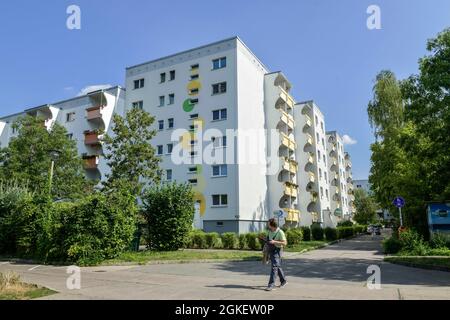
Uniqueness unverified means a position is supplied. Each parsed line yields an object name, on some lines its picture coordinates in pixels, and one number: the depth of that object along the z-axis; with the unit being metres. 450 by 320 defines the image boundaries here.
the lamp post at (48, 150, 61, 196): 19.38
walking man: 9.41
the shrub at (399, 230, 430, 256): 19.30
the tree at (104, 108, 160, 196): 26.00
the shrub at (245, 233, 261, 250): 24.58
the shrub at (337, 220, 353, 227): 61.03
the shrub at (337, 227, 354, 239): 42.72
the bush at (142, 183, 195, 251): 21.23
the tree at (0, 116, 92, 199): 30.95
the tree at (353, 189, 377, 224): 77.31
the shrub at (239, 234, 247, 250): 25.05
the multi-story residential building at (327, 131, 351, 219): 69.75
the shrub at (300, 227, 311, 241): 35.48
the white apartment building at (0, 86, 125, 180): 44.22
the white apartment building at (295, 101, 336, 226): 50.09
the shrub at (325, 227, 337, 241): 37.51
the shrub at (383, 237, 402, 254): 21.66
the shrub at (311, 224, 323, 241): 36.07
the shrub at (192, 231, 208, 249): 26.02
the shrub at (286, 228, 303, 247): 26.78
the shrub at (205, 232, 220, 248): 25.92
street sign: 20.57
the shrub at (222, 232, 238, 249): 25.36
